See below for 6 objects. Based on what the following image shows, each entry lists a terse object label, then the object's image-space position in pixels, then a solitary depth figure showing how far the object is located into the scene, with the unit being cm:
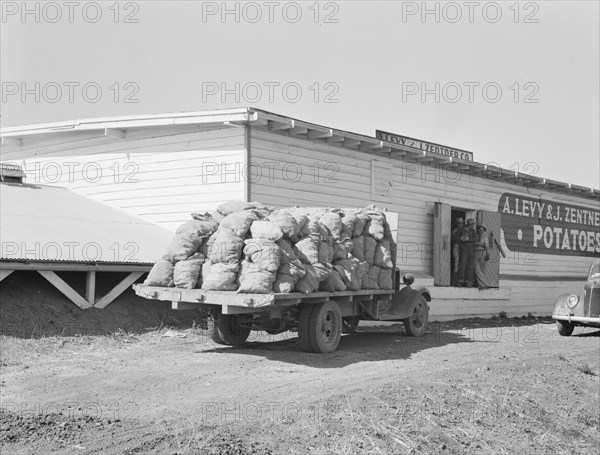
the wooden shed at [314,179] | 1591
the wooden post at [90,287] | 1385
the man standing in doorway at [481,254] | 2186
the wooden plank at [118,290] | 1405
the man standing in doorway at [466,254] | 2170
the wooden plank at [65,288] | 1320
